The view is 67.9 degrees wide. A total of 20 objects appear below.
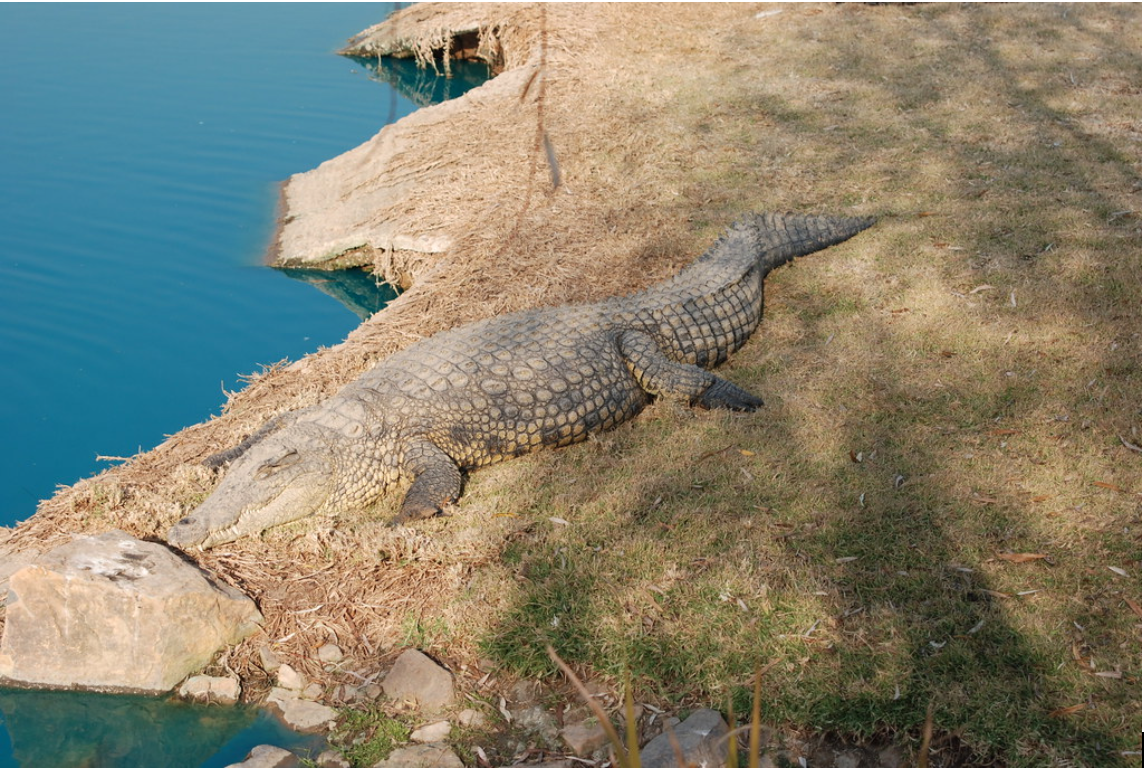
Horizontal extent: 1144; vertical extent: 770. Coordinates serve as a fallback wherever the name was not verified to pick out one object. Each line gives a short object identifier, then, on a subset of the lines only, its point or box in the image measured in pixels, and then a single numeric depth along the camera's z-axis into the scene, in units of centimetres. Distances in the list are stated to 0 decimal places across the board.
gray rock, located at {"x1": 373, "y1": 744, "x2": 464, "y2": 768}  338
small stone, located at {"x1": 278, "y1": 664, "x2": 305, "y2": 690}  386
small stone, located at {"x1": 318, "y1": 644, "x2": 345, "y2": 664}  393
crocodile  469
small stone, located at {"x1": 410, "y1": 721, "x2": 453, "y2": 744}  351
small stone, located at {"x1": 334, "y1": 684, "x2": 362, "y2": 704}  373
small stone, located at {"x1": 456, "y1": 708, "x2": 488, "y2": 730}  355
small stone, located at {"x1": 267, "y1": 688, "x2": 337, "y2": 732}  368
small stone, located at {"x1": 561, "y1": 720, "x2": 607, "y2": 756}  335
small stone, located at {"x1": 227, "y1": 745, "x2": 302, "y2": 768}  349
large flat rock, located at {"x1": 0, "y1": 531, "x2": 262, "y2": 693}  390
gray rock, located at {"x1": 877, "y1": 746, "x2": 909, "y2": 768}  317
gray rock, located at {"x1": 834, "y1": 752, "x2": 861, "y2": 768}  319
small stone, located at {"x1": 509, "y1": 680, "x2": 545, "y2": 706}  360
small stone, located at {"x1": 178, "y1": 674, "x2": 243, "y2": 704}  386
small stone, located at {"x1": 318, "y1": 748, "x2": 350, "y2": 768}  346
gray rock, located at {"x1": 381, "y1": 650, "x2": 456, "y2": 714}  365
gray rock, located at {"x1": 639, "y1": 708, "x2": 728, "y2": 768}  312
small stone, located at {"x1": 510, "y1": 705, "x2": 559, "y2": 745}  346
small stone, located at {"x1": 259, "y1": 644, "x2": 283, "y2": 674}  395
